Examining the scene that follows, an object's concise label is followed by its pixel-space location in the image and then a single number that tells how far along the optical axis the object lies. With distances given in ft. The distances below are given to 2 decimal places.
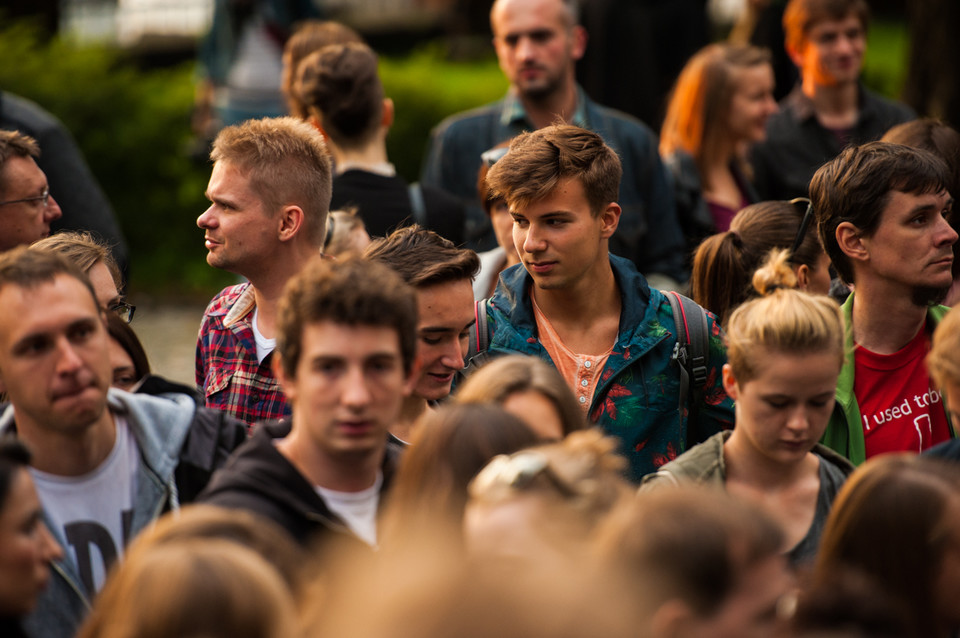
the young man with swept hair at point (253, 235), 32.99
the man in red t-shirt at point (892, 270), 32.53
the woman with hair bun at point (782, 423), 27.20
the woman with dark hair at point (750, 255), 36.40
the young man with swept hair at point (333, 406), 23.79
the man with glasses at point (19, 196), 36.73
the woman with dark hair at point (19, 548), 21.20
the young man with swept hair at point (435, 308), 30.96
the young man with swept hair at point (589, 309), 32.14
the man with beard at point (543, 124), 45.70
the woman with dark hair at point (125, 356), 30.53
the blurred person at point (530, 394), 25.52
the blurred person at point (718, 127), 49.39
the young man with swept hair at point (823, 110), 51.49
